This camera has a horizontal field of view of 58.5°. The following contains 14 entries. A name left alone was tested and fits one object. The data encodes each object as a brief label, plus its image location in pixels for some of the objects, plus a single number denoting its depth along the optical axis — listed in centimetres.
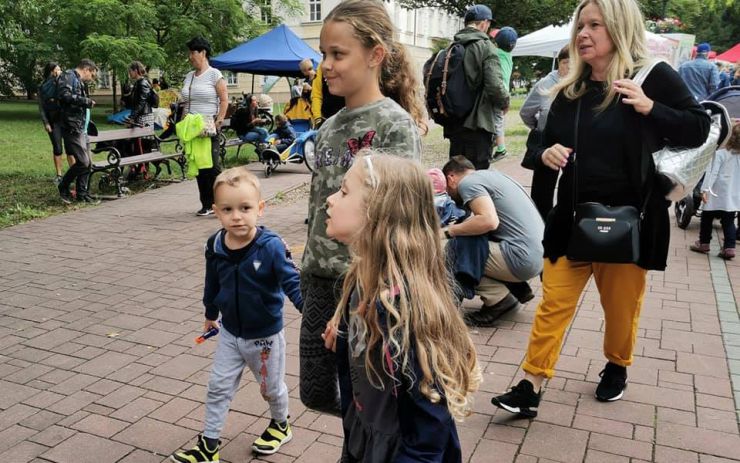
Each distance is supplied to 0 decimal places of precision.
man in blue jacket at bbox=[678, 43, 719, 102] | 1123
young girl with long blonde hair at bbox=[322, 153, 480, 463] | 182
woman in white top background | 796
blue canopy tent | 1677
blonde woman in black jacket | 295
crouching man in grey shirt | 465
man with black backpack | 600
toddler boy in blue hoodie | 287
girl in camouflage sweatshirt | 235
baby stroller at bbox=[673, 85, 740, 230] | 721
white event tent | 1739
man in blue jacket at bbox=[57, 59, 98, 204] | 912
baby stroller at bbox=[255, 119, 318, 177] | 1147
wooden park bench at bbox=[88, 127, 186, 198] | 960
